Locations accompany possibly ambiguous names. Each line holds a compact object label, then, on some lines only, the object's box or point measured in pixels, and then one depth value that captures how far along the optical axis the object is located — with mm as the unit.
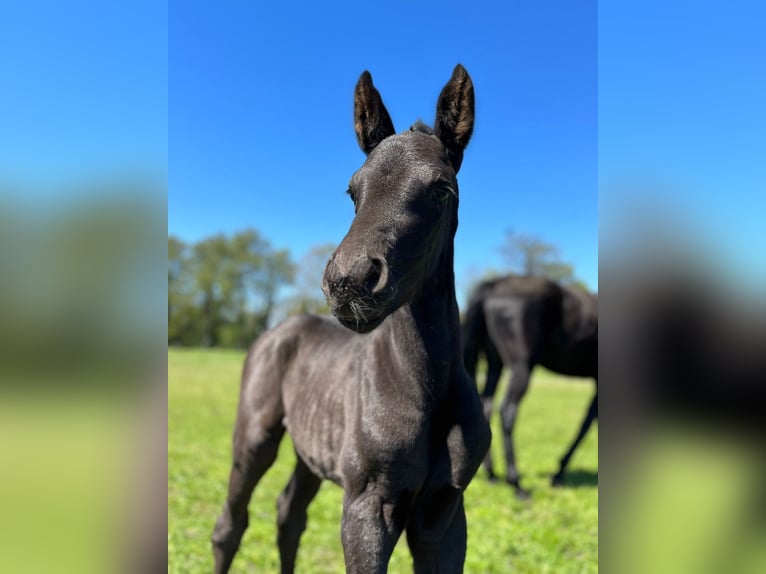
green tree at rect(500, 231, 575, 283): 37094
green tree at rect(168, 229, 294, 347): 27223
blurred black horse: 6246
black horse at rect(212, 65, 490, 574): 1541
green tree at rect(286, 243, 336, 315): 33803
